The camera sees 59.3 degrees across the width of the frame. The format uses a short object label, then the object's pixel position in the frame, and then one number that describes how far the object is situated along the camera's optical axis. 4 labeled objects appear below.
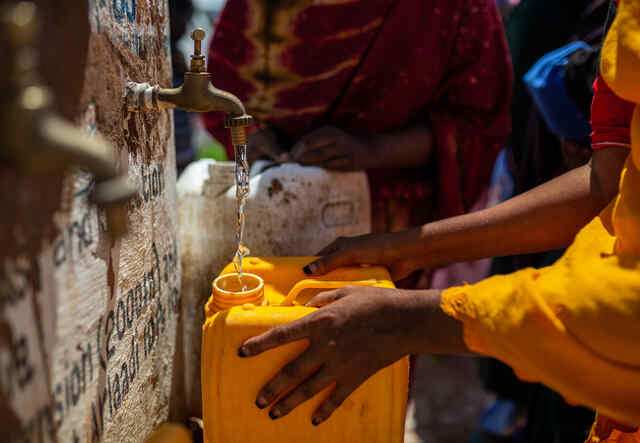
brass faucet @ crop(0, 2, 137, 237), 0.45
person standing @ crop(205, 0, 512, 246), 1.30
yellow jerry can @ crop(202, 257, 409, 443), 0.78
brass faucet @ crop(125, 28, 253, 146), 0.80
